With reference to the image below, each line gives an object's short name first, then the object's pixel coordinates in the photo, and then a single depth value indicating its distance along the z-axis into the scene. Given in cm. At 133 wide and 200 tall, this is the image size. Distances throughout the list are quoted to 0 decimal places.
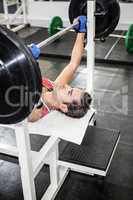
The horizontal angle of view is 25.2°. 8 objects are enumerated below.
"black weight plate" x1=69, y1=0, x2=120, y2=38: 241
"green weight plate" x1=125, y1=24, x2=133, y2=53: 436
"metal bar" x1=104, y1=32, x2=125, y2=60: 447
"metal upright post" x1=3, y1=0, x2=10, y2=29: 547
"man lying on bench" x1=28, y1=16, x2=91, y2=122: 190
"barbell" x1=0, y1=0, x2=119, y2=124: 118
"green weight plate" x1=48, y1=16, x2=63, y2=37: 487
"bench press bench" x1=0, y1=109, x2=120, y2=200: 166
